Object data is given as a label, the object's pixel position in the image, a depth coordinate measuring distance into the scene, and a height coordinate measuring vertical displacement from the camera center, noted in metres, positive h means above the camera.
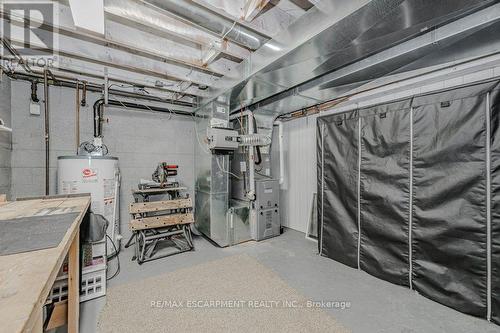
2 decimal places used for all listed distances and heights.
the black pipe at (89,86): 2.71 +1.14
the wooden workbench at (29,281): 0.50 -0.37
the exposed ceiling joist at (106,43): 1.91 +1.31
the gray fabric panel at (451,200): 1.74 -0.31
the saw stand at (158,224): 2.92 -0.89
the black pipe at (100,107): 3.14 +0.86
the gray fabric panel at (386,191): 2.15 -0.29
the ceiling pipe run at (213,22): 1.62 +1.23
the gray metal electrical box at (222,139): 3.10 +0.38
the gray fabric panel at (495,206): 1.65 -0.32
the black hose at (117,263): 2.42 -1.31
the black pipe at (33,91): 2.79 +0.97
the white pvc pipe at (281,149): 3.50 +0.26
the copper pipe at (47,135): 2.81 +0.39
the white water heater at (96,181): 2.63 -0.23
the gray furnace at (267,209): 3.57 -0.78
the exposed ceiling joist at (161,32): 1.79 +1.39
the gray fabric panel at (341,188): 2.57 -0.31
